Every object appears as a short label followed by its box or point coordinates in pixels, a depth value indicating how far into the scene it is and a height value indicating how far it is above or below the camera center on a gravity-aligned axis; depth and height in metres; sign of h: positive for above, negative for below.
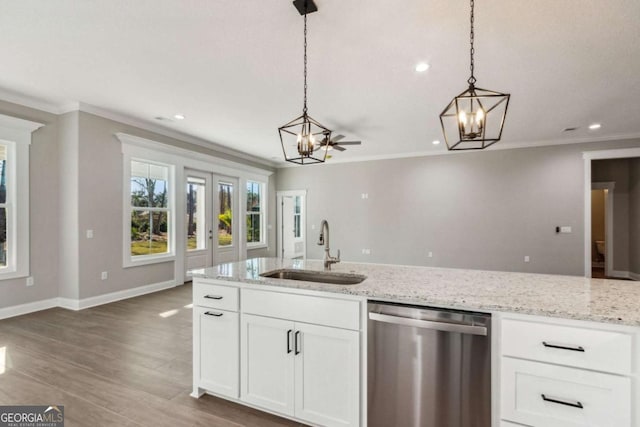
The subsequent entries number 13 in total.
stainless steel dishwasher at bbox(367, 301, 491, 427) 1.41 -0.75
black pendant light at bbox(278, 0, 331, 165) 2.11 +0.61
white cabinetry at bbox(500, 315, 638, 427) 1.22 -0.67
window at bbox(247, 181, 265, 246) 7.71 +0.03
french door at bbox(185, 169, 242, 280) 5.97 -0.11
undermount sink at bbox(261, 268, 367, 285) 2.07 -0.44
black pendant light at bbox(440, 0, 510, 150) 1.72 +1.44
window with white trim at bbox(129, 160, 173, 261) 4.93 +0.07
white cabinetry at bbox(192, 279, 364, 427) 1.67 -0.83
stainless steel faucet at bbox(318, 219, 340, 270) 2.38 -0.23
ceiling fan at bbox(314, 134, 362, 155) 4.10 +1.02
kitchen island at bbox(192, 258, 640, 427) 1.25 -0.63
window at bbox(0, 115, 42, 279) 3.77 +0.19
